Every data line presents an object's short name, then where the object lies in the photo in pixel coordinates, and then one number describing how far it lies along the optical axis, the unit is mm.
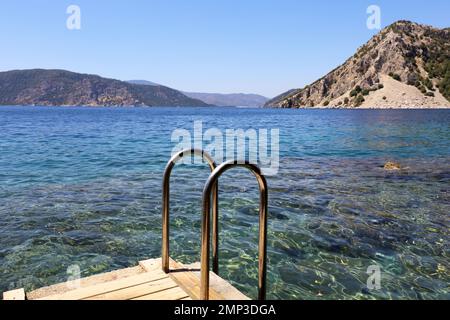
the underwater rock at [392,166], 18277
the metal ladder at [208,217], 3752
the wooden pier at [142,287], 4020
